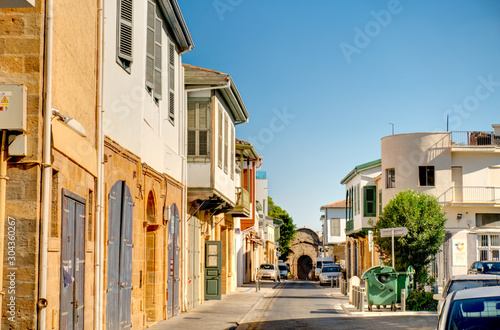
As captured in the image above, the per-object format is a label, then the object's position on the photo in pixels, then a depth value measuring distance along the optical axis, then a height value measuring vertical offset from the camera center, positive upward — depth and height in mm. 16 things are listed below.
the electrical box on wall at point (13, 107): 8867 +1523
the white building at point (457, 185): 39750 +2477
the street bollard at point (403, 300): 22781 -2211
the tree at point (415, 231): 33094 -57
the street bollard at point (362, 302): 23205 -2320
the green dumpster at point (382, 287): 23094 -1823
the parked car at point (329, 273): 50906 -3090
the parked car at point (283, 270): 73938 -4188
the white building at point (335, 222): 84688 +927
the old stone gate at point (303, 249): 94188 -2483
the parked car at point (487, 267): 31620 -1637
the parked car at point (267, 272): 56156 -3267
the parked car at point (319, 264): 66800 -3387
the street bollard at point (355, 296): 24656 -2292
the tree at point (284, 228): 94312 +259
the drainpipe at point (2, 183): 8812 +582
